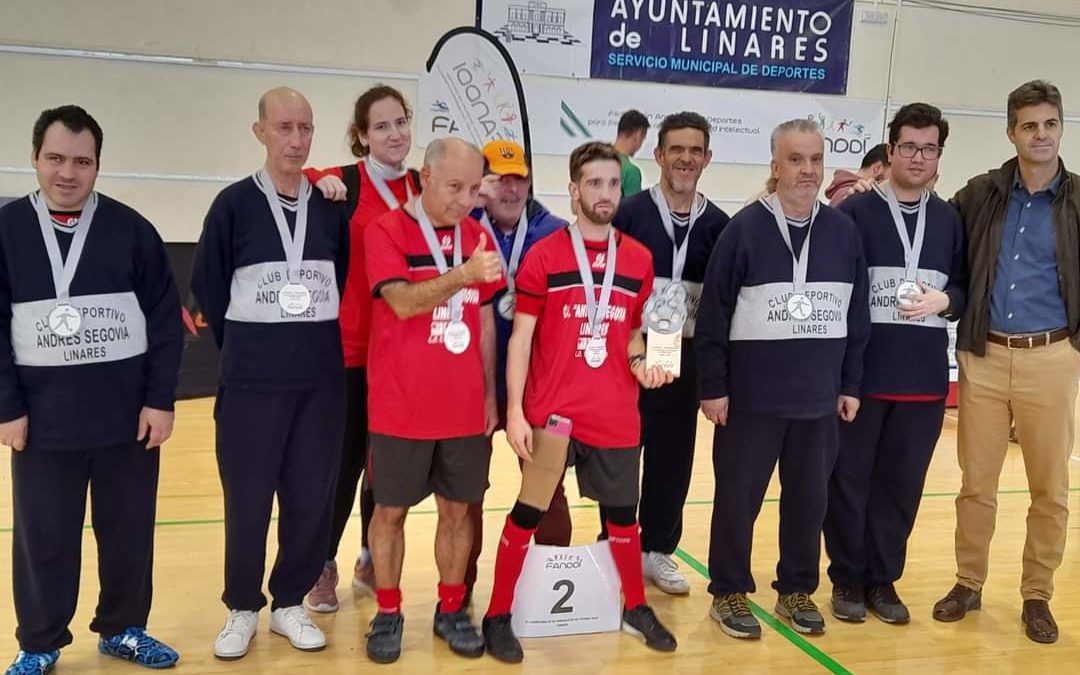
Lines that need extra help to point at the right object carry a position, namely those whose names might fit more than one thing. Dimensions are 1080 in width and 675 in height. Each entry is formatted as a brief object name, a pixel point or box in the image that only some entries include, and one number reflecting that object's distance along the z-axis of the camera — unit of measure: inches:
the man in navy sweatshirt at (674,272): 145.0
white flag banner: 317.7
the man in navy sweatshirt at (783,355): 131.6
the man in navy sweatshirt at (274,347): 121.1
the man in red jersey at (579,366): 124.5
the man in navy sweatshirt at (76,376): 110.8
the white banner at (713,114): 331.6
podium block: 133.8
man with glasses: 139.2
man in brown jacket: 137.7
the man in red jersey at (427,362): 119.1
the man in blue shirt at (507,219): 133.4
